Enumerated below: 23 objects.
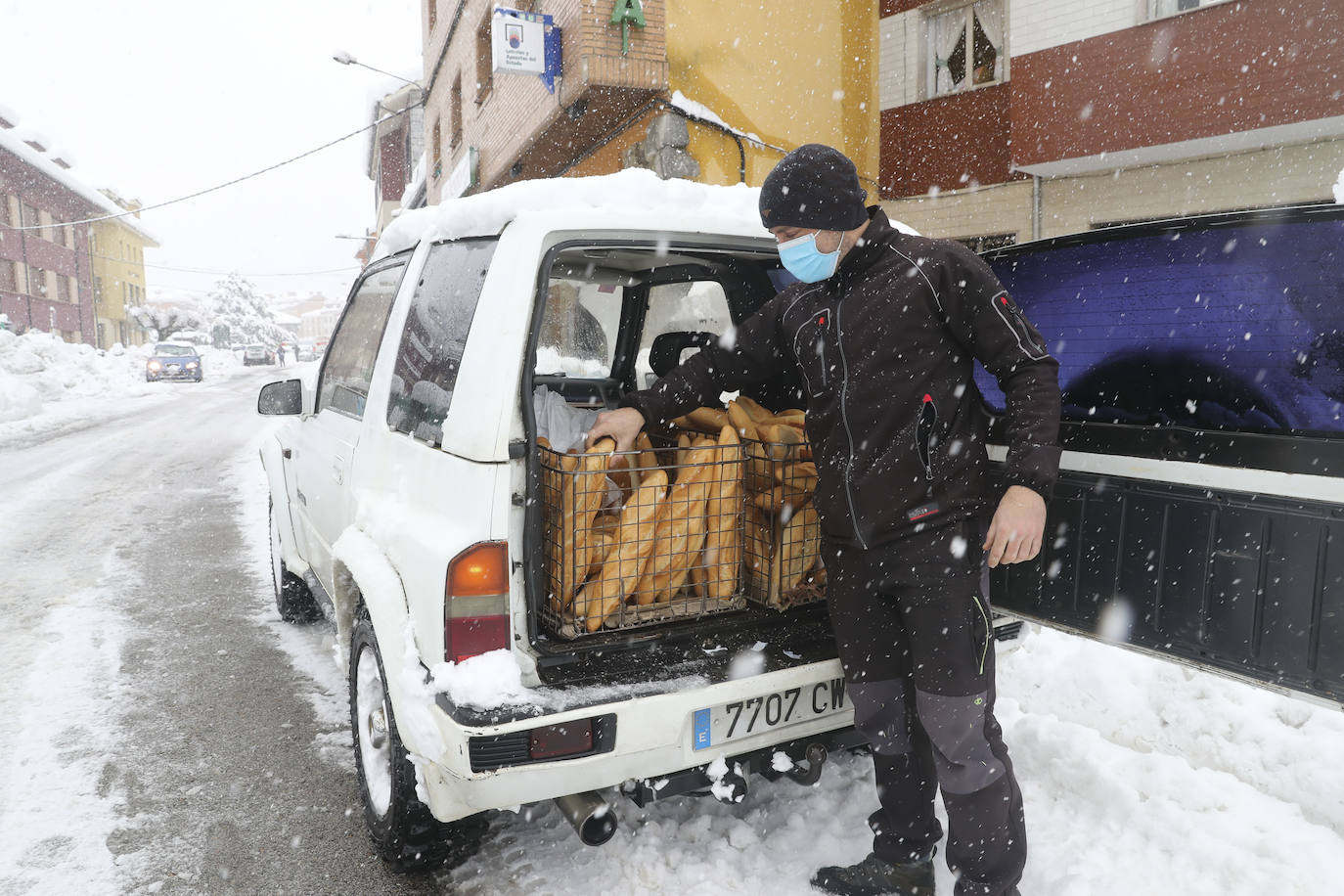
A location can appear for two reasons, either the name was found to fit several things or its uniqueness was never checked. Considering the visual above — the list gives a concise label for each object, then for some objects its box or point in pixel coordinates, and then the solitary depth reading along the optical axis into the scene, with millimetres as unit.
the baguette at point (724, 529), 2541
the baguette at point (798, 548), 2646
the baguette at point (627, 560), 2377
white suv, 2115
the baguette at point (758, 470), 2701
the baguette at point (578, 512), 2346
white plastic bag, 2865
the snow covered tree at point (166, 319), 54969
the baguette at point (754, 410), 2908
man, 2135
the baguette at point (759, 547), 2666
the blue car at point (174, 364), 29797
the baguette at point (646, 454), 2891
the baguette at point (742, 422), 2758
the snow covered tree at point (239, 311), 79250
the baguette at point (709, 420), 3002
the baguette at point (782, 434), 2697
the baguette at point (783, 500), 2637
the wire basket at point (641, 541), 2371
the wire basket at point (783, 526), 2629
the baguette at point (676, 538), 2492
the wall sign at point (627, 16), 9547
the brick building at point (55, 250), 34469
